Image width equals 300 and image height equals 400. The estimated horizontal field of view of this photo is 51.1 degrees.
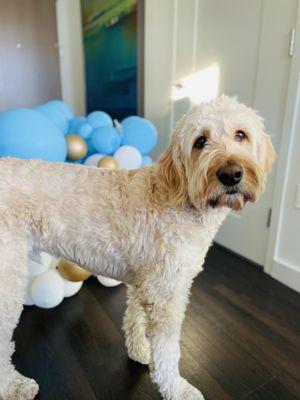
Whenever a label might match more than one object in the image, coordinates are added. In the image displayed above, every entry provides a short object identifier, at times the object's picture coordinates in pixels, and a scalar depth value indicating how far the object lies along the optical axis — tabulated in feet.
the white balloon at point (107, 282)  6.45
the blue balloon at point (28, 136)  5.40
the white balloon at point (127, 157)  6.57
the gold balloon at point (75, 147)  6.50
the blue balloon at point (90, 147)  7.07
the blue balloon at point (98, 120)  7.26
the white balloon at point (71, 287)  6.01
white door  6.27
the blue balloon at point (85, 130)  7.02
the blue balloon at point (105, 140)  6.73
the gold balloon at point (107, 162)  6.08
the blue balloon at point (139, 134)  7.29
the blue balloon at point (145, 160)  7.28
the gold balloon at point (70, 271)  5.49
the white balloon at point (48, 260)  5.59
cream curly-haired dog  3.31
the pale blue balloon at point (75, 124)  7.29
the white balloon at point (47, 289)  5.49
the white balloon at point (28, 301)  5.68
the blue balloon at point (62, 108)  7.49
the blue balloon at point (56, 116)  7.03
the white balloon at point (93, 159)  6.57
